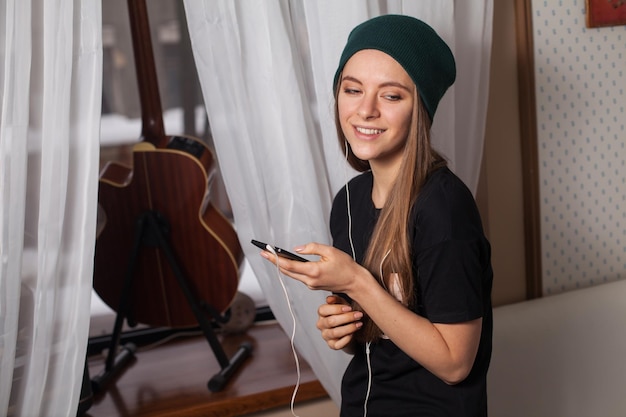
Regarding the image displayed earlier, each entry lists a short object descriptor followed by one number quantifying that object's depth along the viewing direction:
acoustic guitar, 1.94
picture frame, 1.93
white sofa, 1.86
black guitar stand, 1.90
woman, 1.12
